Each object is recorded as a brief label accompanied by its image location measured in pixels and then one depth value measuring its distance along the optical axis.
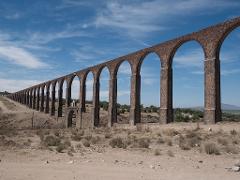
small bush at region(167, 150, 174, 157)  11.61
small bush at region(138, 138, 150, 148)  14.08
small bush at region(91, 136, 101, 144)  16.16
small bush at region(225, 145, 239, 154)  12.18
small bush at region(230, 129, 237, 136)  15.91
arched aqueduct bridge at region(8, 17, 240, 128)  20.27
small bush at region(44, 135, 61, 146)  14.93
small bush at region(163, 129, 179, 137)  18.13
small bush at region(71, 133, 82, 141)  17.82
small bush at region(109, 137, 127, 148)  14.43
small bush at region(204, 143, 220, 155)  11.92
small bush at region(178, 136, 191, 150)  13.14
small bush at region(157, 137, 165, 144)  15.33
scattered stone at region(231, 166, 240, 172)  8.62
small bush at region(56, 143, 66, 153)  12.82
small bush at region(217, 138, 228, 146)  13.78
